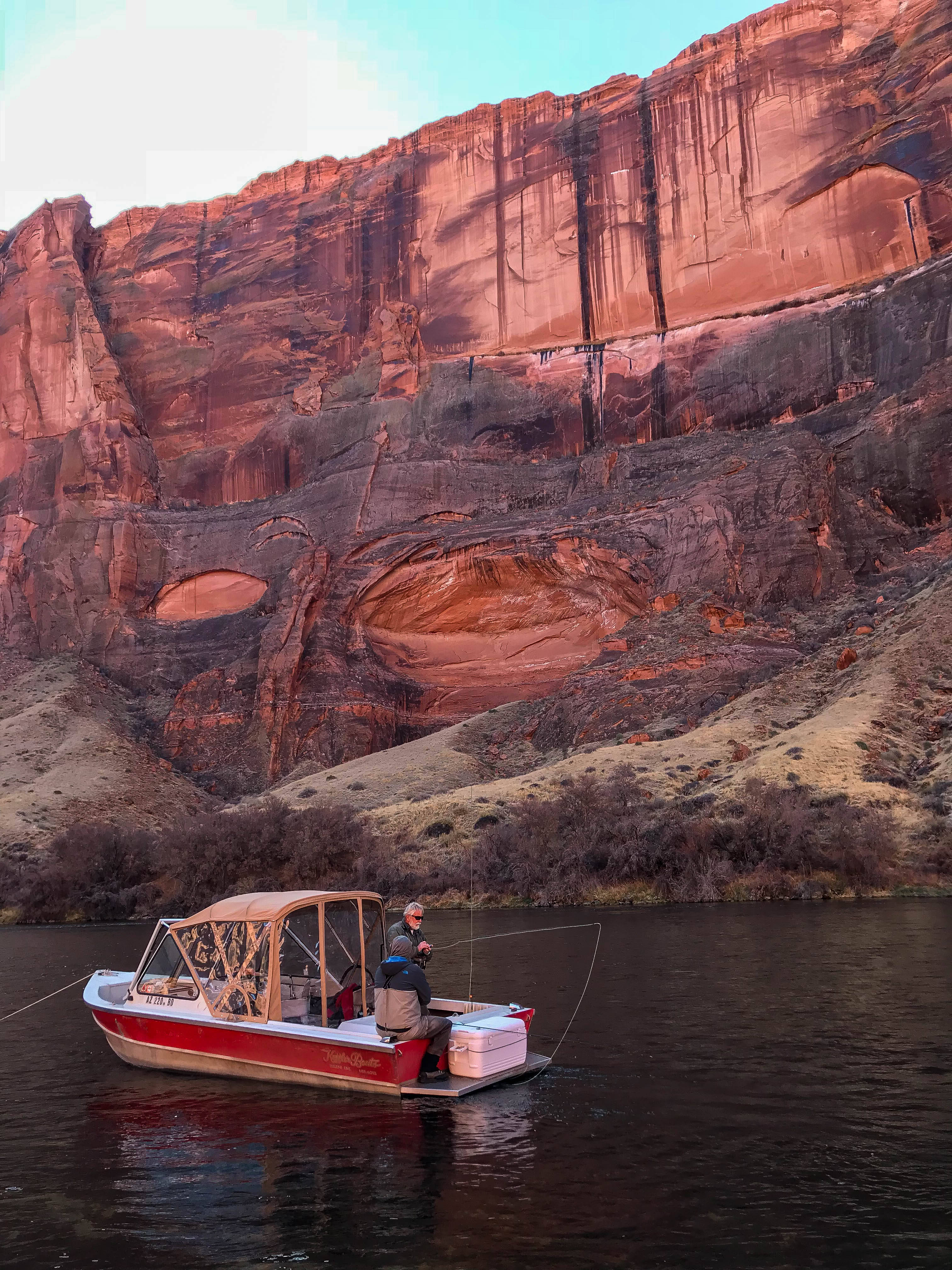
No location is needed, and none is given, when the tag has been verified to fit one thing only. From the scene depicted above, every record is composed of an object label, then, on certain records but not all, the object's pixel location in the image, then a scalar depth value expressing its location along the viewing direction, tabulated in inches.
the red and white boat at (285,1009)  442.3
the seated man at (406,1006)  426.0
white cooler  438.6
